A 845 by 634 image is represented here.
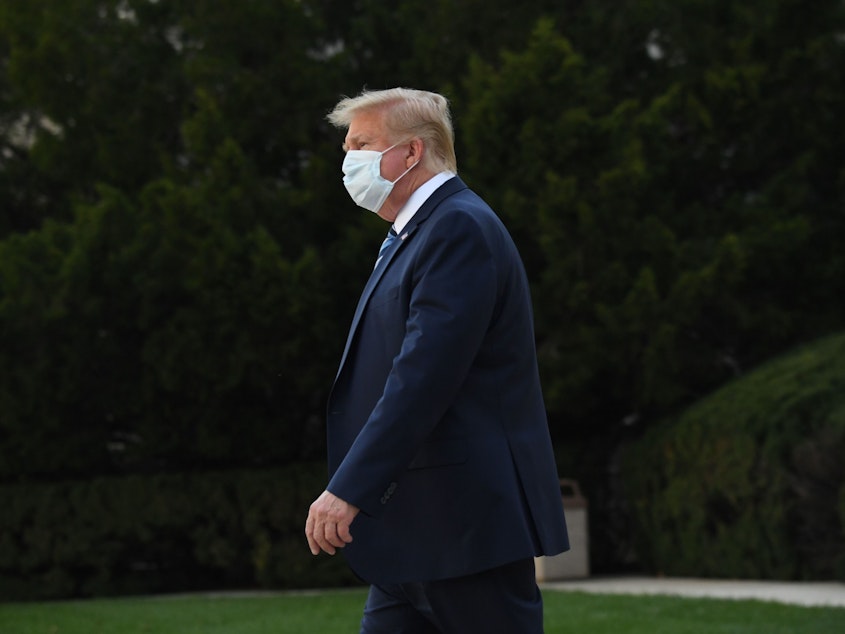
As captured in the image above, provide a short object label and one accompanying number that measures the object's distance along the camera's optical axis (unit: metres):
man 5.57
